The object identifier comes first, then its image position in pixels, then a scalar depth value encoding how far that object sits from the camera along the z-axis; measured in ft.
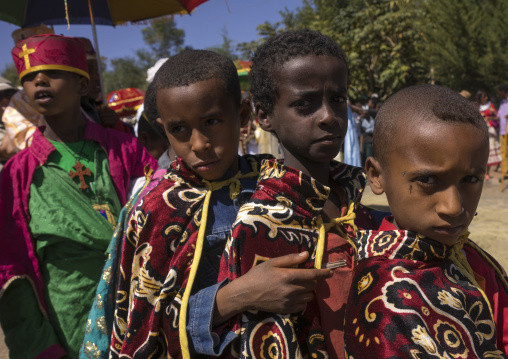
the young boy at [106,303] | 6.01
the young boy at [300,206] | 4.20
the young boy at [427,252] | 3.69
